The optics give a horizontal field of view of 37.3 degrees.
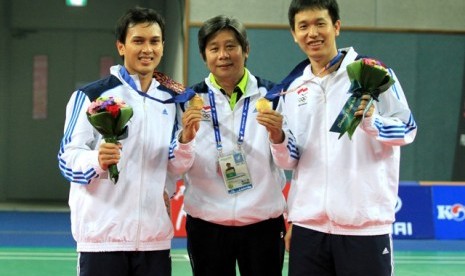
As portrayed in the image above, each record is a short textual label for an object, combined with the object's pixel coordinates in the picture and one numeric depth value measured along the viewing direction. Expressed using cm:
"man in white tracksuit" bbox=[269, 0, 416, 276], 386
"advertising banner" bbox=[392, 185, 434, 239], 1055
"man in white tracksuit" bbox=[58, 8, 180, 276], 386
